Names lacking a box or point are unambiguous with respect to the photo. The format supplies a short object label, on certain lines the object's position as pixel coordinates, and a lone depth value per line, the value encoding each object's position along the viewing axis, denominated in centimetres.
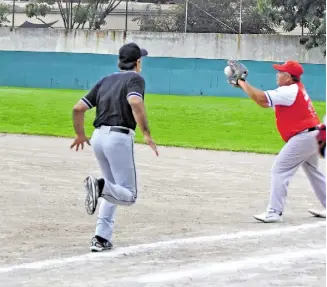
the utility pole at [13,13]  4851
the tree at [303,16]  4012
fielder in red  966
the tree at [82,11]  4944
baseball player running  819
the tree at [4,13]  4881
